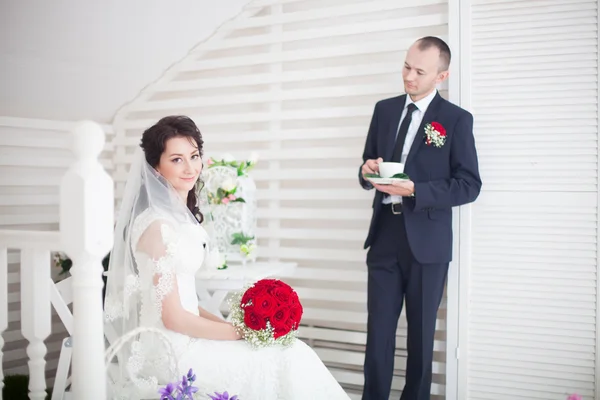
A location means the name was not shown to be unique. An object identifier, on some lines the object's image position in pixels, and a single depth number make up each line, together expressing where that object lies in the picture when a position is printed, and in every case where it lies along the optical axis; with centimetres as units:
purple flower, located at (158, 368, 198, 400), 139
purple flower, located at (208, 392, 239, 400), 136
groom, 263
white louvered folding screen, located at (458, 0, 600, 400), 266
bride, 189
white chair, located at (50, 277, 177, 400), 164
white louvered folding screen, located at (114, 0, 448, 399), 318
